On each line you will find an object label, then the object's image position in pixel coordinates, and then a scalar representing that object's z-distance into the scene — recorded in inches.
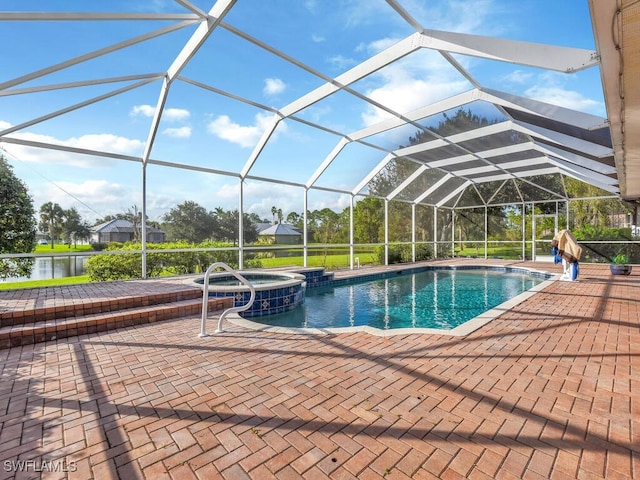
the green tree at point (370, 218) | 642.8
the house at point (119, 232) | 477.7
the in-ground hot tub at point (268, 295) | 245.6
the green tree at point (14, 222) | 325.1
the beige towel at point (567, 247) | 345.1
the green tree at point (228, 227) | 681.3
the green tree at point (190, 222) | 610.5
